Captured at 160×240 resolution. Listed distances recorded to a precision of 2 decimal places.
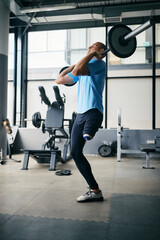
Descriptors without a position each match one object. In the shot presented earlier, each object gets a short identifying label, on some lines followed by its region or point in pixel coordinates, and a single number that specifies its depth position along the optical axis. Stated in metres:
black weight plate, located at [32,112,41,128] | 4.70
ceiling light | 4.82
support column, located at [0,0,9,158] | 4.64
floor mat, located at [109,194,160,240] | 1.51
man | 2.07
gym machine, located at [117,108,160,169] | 5.09
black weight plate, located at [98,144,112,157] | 5.56
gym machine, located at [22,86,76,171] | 4.36
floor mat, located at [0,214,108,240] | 1.47
